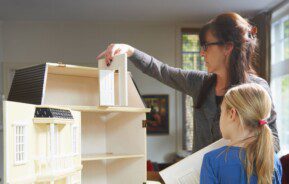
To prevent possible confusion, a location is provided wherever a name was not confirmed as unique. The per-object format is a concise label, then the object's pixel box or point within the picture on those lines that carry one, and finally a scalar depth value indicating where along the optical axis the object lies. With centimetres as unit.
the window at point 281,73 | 423
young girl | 107
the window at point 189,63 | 502
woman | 130
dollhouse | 98
